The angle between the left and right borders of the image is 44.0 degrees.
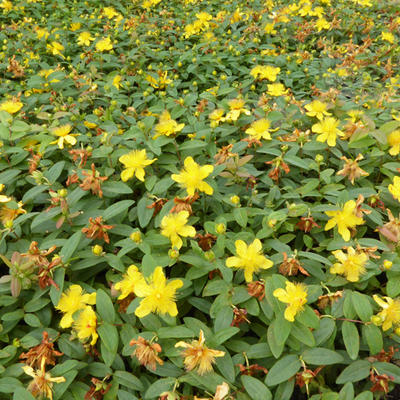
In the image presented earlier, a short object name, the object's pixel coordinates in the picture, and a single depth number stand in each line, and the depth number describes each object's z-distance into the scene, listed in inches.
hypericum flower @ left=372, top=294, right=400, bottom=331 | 19.2
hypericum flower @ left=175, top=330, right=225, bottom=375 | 18.3
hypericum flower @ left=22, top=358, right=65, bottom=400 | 18.4
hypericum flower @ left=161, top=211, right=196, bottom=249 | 22.0
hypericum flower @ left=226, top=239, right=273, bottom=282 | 20.8
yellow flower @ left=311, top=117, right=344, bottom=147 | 26.7
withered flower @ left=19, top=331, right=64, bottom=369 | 19.4
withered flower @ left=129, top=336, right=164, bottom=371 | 18.6
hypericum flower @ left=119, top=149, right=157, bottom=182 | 25.1
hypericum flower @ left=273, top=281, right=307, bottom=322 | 19.2
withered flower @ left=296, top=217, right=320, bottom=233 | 23.1
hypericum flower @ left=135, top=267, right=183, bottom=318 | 19.6
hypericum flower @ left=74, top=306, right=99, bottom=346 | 19.8
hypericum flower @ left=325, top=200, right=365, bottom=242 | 22.4
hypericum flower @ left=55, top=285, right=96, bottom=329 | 20.5
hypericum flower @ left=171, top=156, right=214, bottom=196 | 23.2
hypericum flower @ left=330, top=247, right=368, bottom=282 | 20.6
